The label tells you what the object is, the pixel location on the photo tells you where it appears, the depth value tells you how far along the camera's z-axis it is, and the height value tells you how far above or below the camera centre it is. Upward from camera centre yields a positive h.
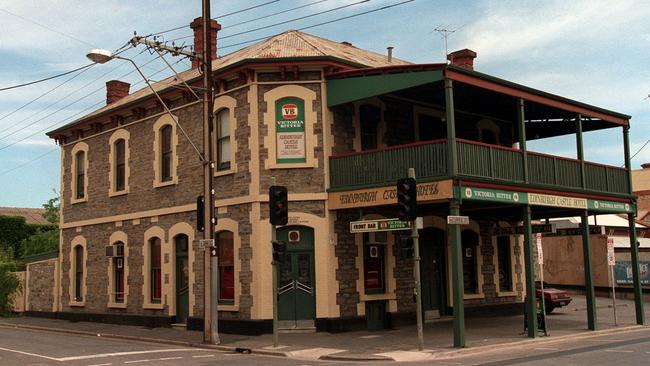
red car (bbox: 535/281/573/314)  25.25 -1.36
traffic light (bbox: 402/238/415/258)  15.44 +0.39
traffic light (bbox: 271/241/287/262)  16.53 +0.46
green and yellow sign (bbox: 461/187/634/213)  17.48 +1.75
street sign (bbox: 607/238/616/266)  21.25 +0.27
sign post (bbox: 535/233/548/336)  18.39 +0.16
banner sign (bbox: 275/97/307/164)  20.05 +3.99
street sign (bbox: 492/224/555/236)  21.45 +1.05
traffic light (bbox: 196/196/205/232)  18.44 +1.52
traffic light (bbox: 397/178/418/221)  15.33 +1.44
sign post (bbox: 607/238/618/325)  21.24 +0.24
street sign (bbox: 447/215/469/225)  16.17 +1.03
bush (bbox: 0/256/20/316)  31.31 -0.51
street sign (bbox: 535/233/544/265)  18.64 +0.34
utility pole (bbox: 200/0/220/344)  17.84 +1.88
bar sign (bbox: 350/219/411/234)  16.62 +1.01
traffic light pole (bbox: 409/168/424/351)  15.02 -0.26
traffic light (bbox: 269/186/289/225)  16.56 +1.51
